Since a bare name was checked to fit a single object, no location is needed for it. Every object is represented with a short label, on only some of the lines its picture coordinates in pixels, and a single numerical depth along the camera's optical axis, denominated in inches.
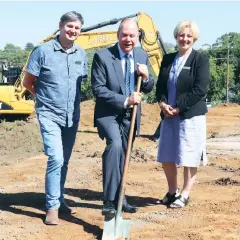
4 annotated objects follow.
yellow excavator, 584.4
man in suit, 195.2
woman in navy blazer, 209.8
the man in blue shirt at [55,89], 198.5
